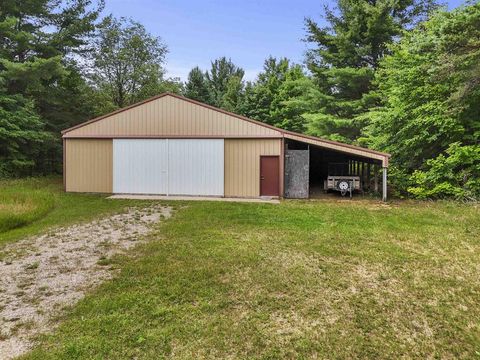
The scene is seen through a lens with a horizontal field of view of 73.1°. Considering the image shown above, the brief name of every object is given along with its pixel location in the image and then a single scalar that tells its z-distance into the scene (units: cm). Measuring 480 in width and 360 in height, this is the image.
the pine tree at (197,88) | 3234
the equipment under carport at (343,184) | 1440
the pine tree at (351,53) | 1980
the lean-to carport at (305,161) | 1278
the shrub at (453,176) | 1227
